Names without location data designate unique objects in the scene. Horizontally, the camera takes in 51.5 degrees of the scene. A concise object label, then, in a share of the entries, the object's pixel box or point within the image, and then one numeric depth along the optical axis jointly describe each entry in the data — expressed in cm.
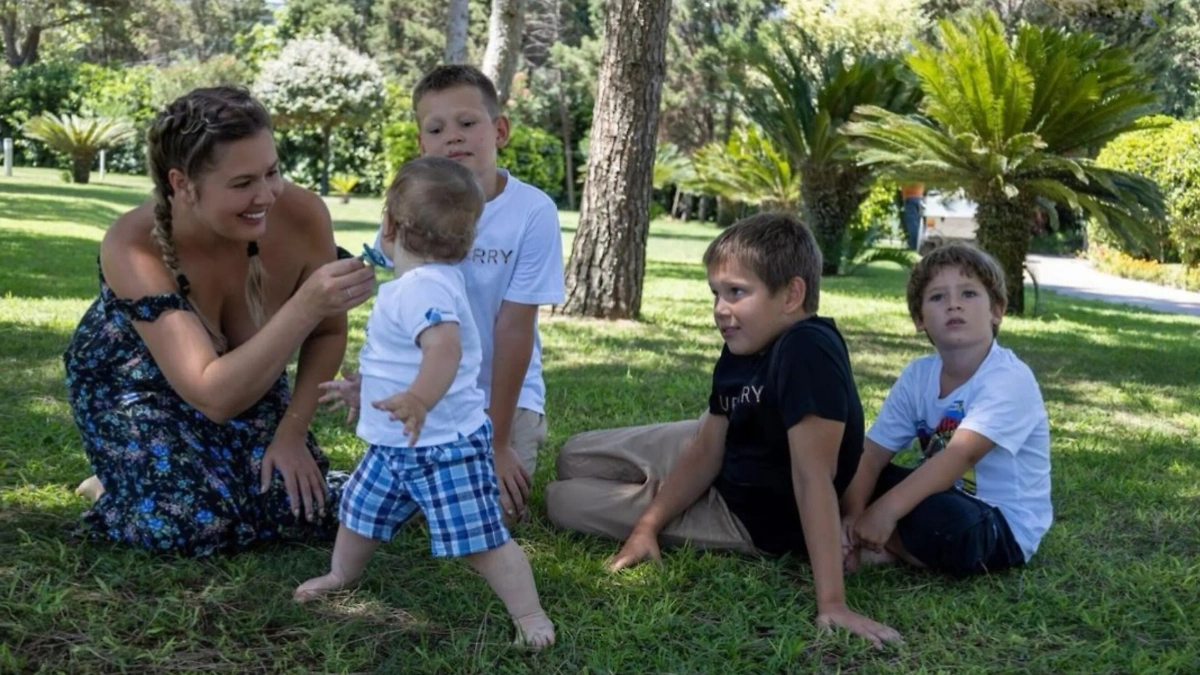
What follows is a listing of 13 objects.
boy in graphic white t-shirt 336
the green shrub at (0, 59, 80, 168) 3544
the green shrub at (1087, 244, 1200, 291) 1800
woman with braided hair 317
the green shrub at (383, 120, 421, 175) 2800
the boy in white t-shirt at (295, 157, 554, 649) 280
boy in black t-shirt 311
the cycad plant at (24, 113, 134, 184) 2786
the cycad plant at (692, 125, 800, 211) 2094
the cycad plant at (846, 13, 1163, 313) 1090
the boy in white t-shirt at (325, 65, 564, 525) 368
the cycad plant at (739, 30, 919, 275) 1556
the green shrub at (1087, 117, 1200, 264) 1784
